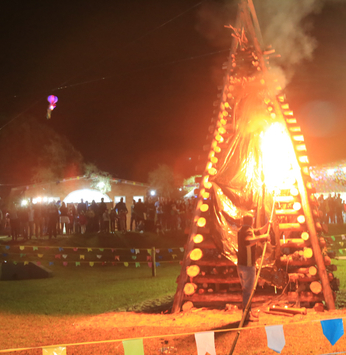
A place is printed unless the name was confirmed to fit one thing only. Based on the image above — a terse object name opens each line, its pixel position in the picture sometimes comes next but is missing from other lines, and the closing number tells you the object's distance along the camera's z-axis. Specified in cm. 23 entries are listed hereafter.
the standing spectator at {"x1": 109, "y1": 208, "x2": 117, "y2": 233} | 1953
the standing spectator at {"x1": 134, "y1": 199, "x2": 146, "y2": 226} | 2017
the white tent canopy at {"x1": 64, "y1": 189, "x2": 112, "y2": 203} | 2961
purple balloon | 1235
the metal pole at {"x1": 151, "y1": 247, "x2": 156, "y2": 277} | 1260
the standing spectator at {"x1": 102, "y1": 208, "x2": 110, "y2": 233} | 1919
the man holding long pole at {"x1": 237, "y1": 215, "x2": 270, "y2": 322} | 600
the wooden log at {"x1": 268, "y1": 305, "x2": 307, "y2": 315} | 682
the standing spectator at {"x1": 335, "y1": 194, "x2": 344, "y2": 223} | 2216
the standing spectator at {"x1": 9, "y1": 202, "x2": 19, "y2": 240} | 1659
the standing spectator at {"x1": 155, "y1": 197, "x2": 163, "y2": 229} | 1994
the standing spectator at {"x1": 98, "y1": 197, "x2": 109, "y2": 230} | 1928
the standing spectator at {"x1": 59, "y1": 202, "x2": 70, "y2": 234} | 1873
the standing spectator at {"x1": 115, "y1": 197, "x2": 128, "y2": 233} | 1948
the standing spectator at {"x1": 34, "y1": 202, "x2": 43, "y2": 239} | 1791
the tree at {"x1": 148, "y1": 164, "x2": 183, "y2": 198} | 4209
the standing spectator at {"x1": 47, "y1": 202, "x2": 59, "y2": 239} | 1736
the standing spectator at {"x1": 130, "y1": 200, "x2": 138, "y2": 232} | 2036
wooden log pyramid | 730
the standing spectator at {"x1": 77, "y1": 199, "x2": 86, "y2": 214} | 1955
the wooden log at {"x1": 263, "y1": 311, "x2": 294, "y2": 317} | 680
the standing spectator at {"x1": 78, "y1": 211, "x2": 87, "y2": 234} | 1919
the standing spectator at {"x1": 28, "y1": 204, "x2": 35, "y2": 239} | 1762
